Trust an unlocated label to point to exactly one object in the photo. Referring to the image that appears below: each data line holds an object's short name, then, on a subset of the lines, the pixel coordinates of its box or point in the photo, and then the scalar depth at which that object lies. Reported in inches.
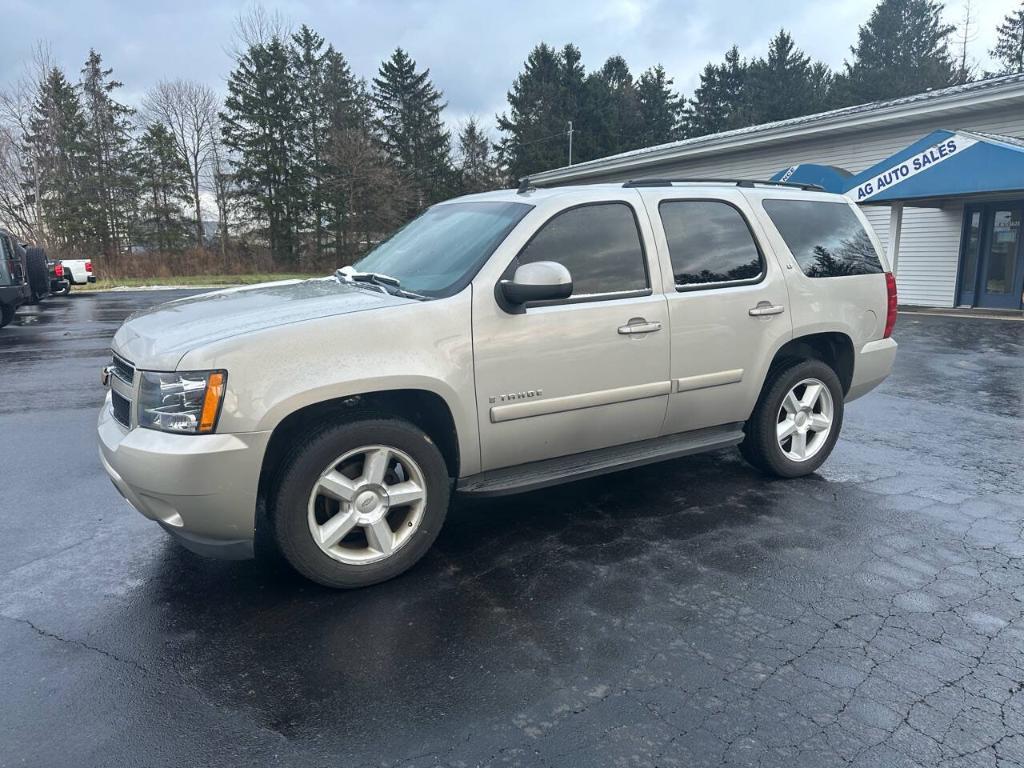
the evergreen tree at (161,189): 1594.5
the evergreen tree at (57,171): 1545.3
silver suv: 123.6
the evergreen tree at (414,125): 1990.7
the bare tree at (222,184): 1672.0
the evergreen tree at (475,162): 2060.8
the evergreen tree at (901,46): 1854.1
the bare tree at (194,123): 1598.2
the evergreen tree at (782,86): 1924.2
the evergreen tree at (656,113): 2140.7
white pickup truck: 1112.2
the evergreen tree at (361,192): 1690.5
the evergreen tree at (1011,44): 2063.2
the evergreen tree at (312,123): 1749.5
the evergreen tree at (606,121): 2042.3
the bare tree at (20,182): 1499.8
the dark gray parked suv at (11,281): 586.9
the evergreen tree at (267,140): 1702.8
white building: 633.0
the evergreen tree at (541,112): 2017.7
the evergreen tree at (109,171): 1574.8
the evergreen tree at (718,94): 2107.5
